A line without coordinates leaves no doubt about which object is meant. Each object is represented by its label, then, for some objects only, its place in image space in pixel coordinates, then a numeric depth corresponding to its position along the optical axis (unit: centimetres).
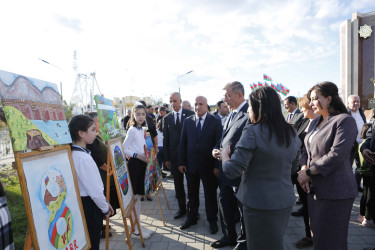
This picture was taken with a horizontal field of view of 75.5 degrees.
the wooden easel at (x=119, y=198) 280
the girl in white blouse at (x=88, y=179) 228
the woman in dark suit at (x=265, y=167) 190
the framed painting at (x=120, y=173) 287
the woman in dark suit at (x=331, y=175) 220
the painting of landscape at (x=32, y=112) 168
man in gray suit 295
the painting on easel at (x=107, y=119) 325
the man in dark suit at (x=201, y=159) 387
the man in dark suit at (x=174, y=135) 466
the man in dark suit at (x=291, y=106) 483
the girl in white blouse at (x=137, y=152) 377
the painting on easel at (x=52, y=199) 159
